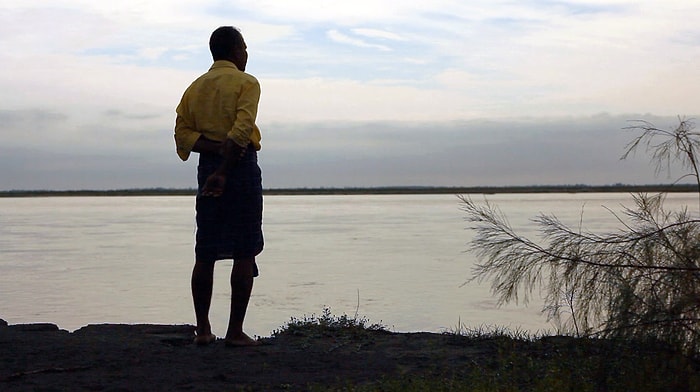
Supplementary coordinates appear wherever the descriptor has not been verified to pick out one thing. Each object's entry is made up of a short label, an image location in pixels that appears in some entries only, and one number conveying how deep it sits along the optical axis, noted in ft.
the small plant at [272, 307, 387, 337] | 21.85
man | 18.62
